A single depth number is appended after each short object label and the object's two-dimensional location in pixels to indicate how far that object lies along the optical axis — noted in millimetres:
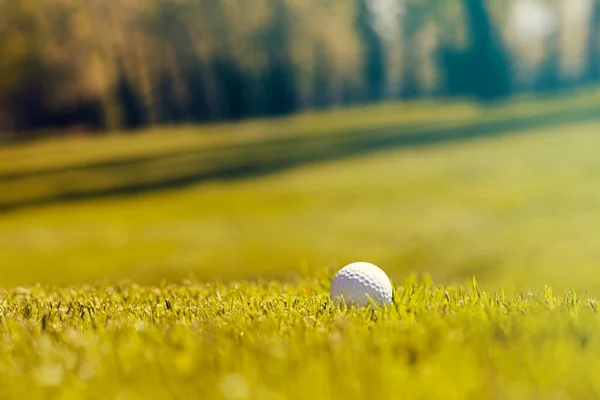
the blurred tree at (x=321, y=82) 22781
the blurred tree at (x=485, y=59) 19984
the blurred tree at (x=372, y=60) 21477
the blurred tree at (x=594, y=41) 19141
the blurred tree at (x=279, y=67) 23250
